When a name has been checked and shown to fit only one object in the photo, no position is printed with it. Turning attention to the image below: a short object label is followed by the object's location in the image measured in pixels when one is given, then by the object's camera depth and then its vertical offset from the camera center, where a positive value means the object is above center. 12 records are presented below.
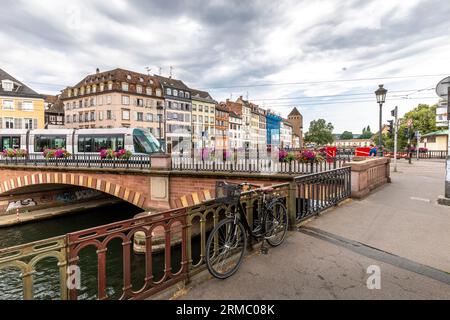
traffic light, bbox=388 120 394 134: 20.08 +1.77
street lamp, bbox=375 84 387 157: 13.72 +2.82
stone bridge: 10.40 -1.51
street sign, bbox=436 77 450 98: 7.62 +1.77
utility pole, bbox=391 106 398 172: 17.94 +2.45
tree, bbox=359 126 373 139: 175.00 +10.52
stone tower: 120.38 +12.85
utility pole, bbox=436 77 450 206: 7.58 +1.55
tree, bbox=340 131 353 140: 185.38 +9.04
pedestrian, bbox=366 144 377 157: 17.54 -0.25
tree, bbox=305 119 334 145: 92.49 +5.86
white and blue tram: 22.48 +0.94
